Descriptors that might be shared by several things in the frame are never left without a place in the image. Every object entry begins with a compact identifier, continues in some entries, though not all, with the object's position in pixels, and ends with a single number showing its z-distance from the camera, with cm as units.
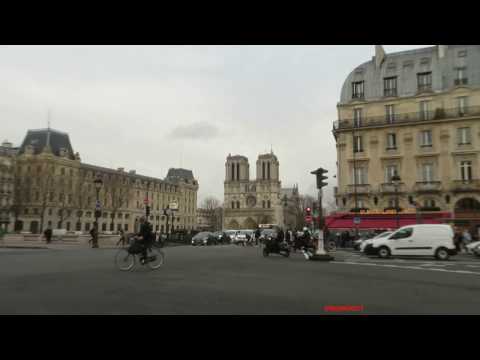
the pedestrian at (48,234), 3098
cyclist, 1253
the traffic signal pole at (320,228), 1750
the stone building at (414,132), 3806
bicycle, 1248
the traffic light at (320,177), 1742
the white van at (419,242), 1934
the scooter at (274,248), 2066
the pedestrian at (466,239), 2752
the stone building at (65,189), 6562
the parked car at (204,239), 3788
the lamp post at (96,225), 2806
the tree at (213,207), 12488
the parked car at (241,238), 4430
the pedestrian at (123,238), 3009
